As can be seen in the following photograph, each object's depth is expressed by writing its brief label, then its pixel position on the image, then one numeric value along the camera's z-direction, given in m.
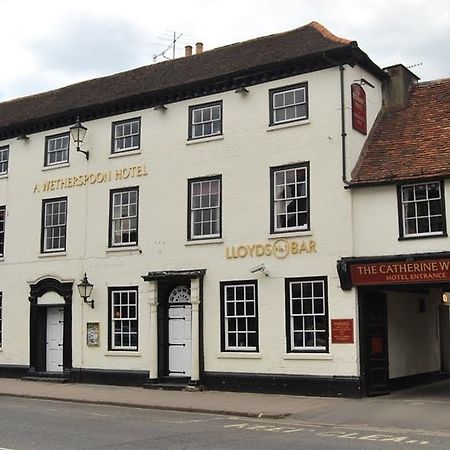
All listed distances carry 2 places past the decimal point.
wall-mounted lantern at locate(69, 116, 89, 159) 22.11
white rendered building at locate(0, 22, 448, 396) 17.91
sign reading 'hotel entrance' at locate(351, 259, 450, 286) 16.16
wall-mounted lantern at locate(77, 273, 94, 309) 21.58
